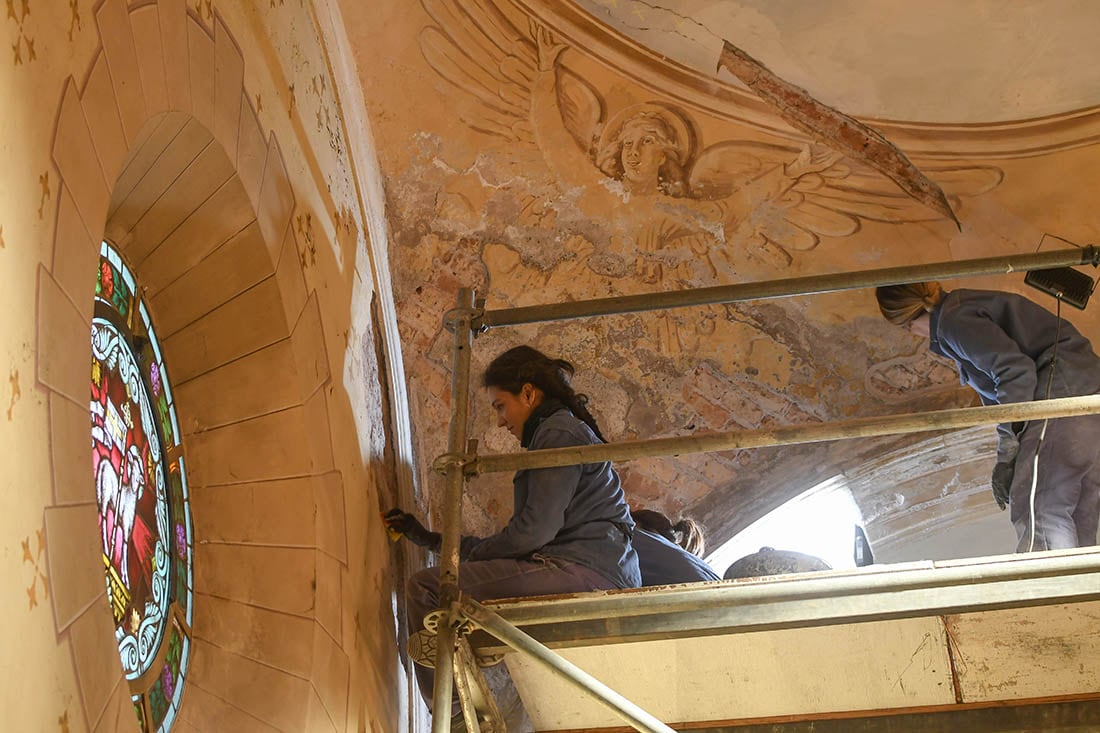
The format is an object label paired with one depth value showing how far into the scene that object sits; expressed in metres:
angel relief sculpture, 6.57
